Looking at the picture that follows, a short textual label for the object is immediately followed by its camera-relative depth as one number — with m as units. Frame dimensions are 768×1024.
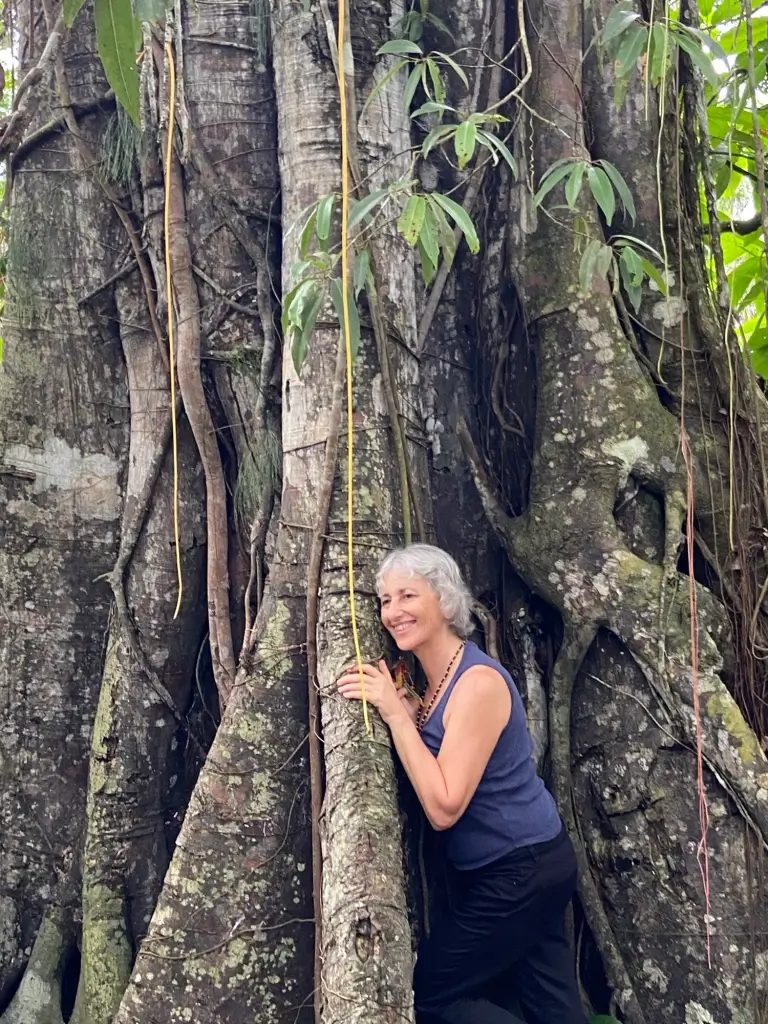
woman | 2.46
